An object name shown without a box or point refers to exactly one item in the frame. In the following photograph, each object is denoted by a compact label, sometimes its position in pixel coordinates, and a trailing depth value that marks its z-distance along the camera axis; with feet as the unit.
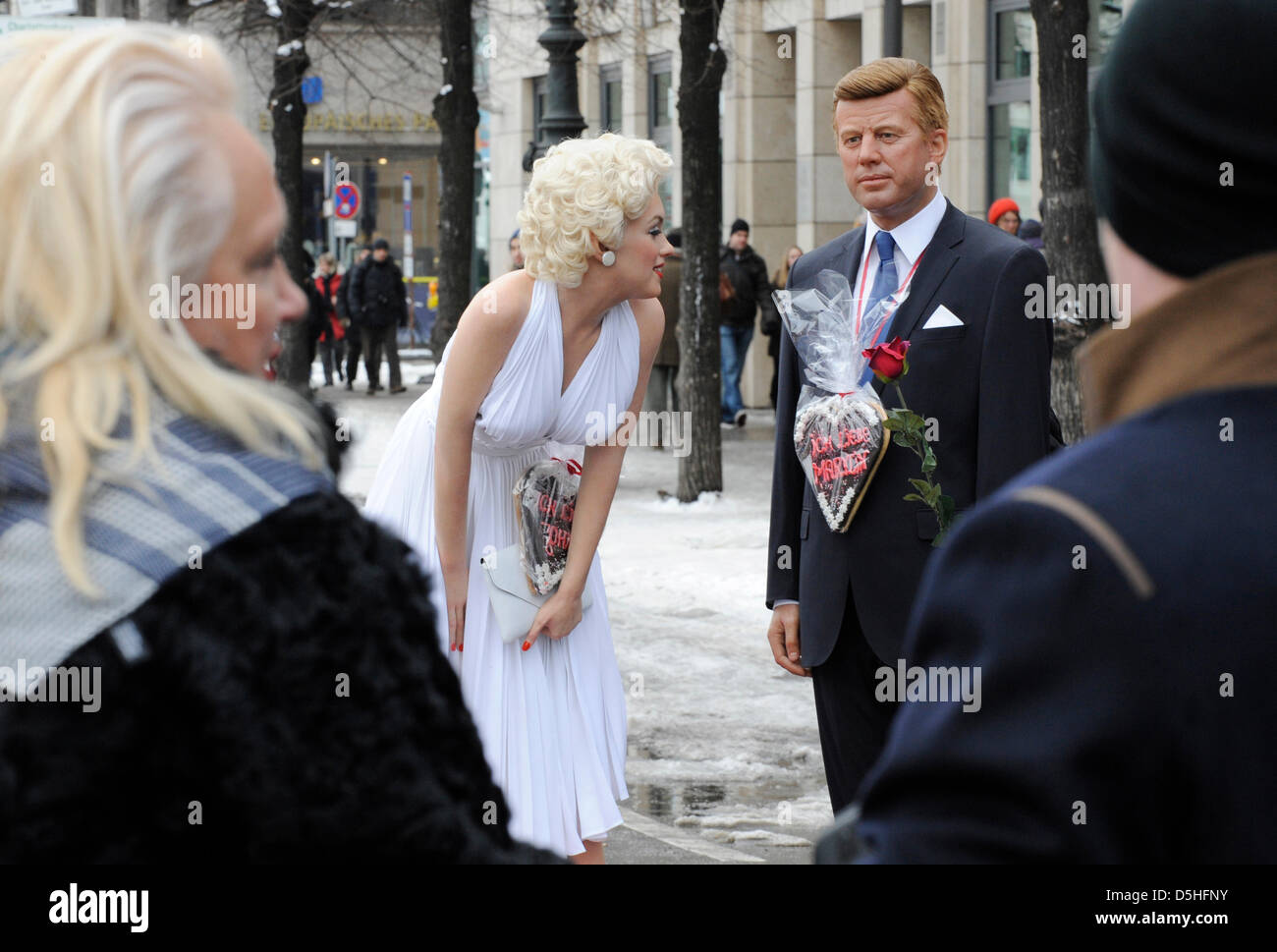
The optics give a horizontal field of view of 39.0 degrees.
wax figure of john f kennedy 13.16
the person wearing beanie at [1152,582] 4.31
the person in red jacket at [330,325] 88.58
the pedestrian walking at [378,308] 82.02
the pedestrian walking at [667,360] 55.57
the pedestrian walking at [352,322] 83.56
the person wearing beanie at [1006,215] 46.91
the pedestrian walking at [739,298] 63.46
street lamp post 40.04
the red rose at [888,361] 13.06
